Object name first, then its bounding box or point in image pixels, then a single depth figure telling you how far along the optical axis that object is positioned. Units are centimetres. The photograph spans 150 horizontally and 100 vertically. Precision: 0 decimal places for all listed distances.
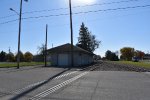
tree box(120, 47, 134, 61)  7175
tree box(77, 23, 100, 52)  4124
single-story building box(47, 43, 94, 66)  1878
